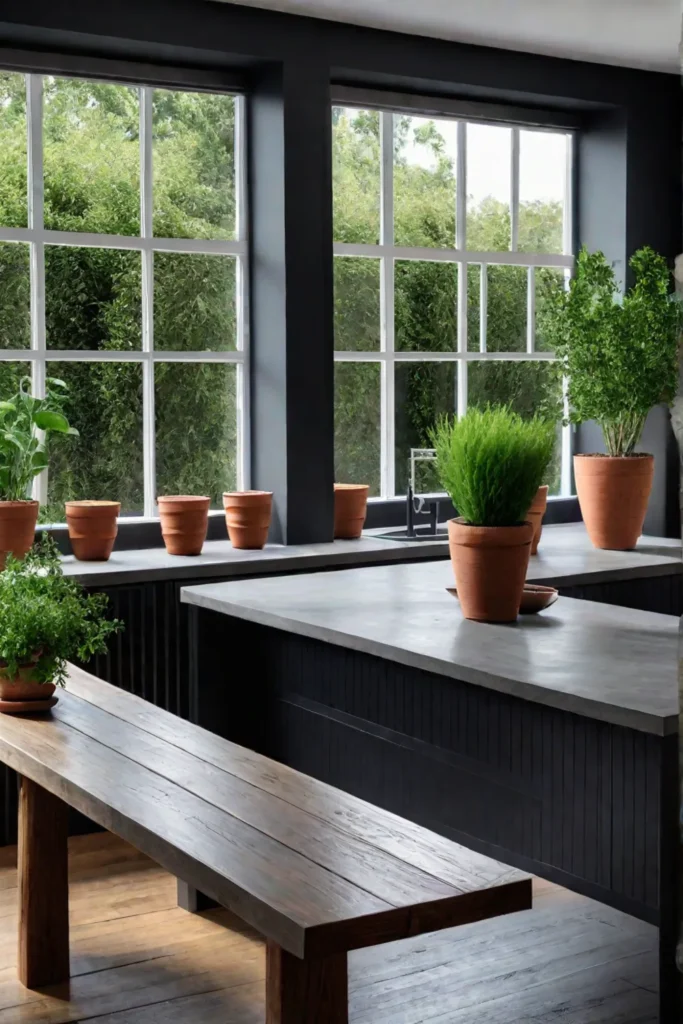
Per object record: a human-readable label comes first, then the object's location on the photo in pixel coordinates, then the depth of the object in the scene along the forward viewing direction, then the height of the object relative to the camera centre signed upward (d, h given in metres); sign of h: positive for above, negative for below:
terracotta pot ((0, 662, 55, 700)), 3.10 -0.60
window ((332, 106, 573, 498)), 5.55 +0.77
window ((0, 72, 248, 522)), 4.79 +0.64
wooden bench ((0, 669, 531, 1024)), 1.92 -0.69
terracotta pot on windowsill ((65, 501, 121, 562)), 4.66 -0.32
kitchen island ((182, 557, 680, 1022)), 2.53 -0.67
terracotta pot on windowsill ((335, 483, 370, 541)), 5.31 -0.28
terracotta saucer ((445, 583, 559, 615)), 3.32 -0.41
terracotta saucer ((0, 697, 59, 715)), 3.12 -0.65
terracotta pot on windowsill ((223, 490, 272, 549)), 4.97 -0.29
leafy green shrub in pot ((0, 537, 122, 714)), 3.05 -0.46
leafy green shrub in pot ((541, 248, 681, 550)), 5.24 +0.30
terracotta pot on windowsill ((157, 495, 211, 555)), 4.83 -0.31
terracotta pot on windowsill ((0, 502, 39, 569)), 4.31 -0.29
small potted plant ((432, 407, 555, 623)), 3.04 -0.12
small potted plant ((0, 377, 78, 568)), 4.33 -0.05
